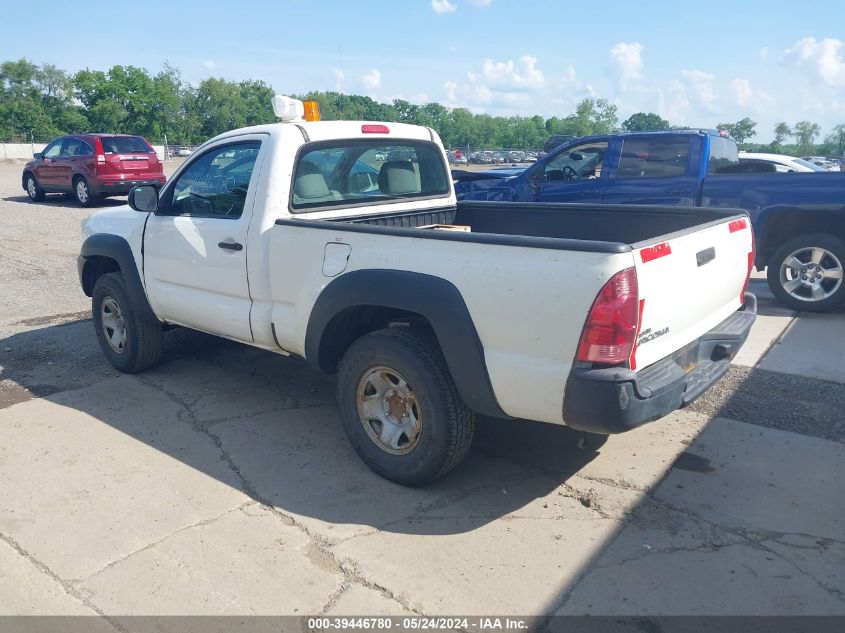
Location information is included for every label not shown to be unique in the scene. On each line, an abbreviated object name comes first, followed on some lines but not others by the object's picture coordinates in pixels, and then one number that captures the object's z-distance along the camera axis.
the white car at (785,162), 10.94
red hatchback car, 16.05
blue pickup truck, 7.18
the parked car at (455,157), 35.32
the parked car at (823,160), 29.36
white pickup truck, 3.09
